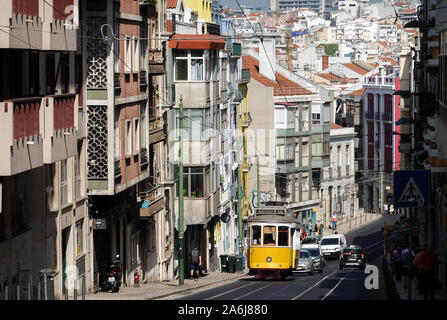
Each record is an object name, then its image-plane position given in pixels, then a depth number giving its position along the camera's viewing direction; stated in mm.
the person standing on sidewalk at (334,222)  99006
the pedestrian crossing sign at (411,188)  24656
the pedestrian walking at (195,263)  50406
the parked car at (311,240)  77812
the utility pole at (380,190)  120625
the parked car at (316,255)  57938
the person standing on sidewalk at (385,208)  108500
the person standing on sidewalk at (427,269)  28188
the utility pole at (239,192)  64750
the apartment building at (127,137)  38219
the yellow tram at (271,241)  47250
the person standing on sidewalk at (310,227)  95306
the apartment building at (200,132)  53969
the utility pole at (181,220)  43038
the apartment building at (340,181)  103438
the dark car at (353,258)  62938
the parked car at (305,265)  53938
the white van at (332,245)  78312
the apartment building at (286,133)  88625
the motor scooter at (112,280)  38000
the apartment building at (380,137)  120875
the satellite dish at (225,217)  61500
